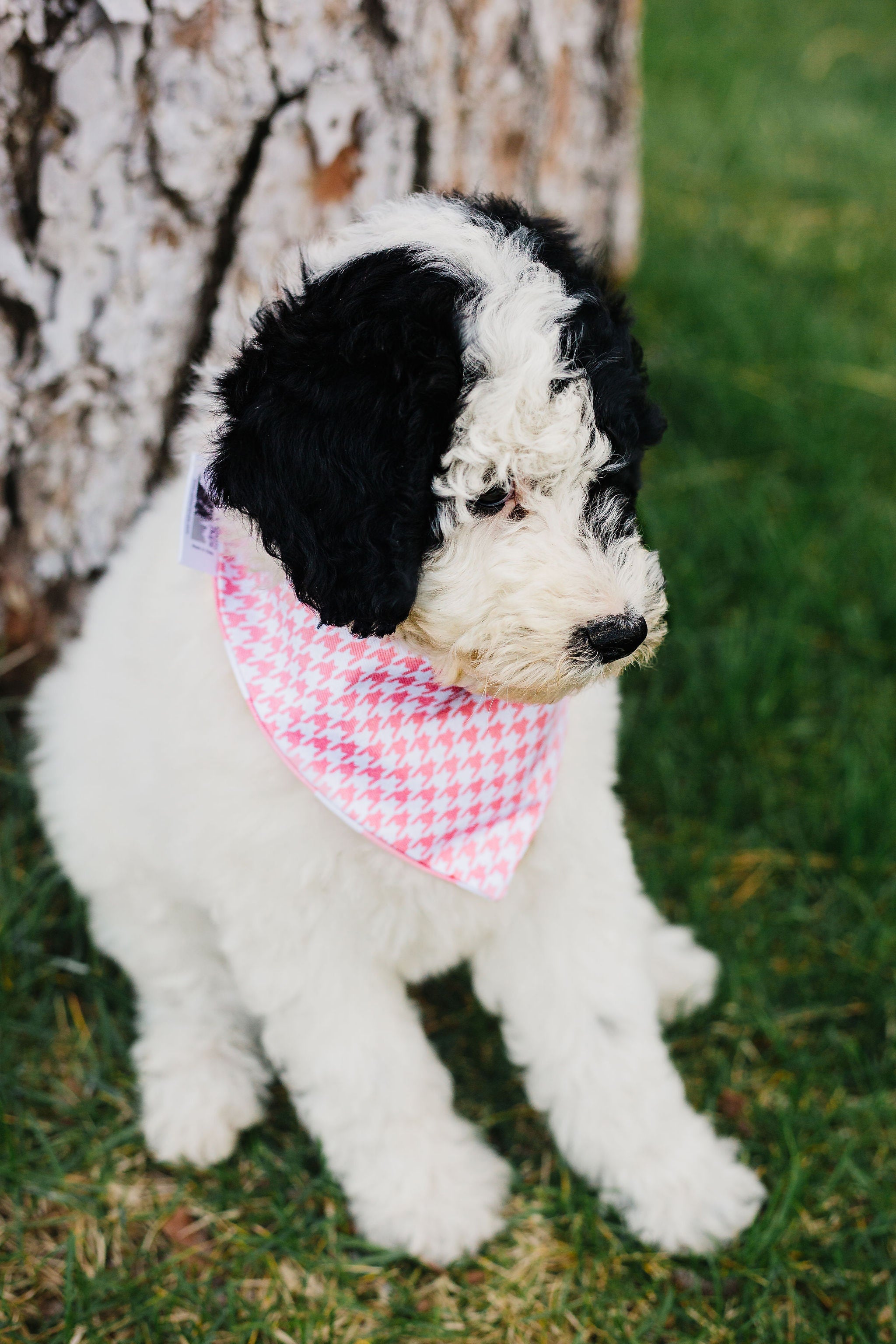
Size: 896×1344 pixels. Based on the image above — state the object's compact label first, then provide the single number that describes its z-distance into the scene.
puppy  0.77
